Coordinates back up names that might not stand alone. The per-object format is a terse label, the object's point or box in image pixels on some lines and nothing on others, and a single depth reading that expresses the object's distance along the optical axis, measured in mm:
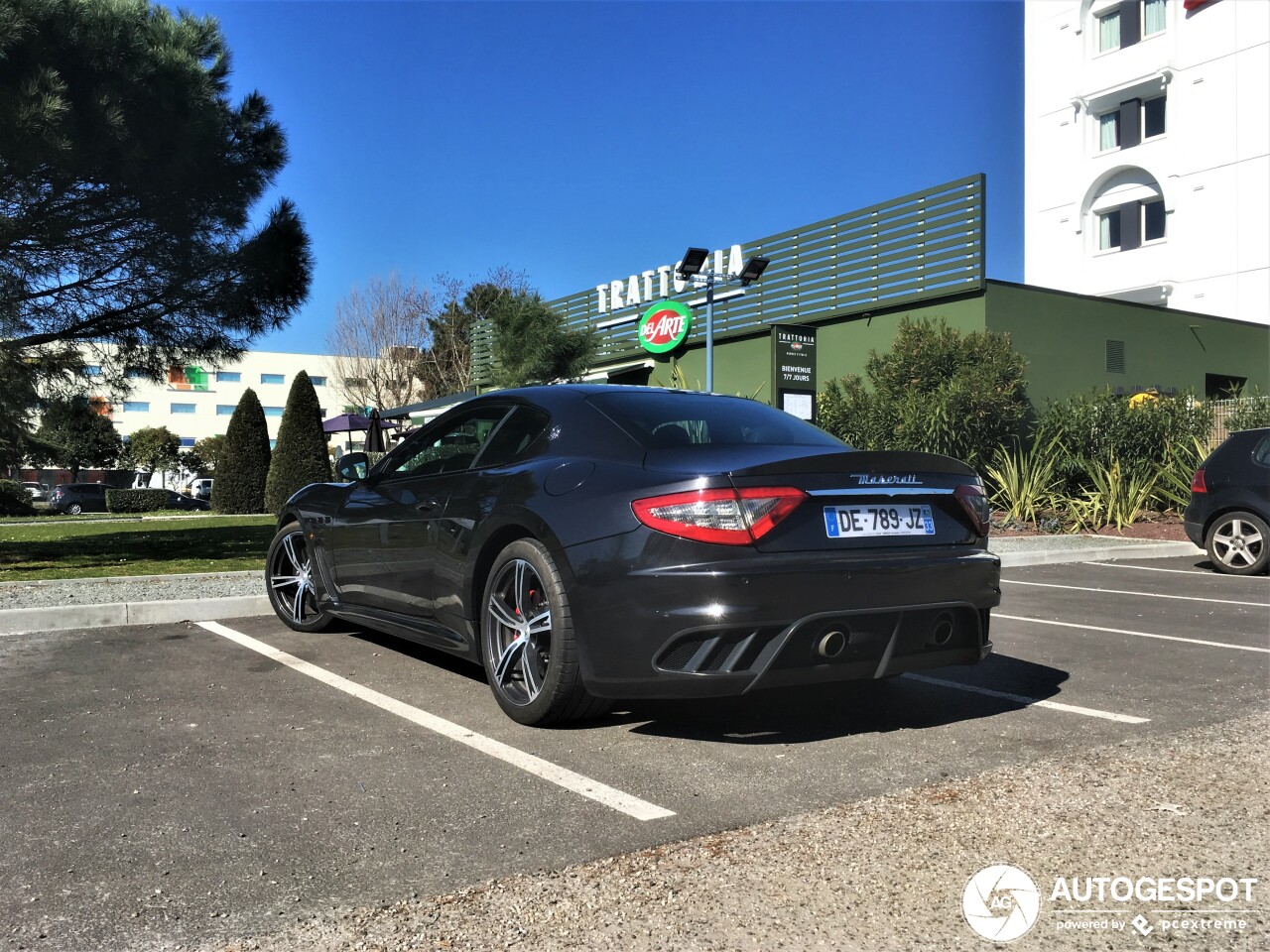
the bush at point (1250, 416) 16234
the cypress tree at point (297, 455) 22906
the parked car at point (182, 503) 36000
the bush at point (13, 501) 31297
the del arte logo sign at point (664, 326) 23172
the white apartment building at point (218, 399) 66625
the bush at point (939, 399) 15570
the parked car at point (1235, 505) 9883
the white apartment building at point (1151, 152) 28453
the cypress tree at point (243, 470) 25109
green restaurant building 17234
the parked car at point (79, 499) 37125
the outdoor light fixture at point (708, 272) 15992
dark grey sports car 3535
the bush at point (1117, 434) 15445
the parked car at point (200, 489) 42772
